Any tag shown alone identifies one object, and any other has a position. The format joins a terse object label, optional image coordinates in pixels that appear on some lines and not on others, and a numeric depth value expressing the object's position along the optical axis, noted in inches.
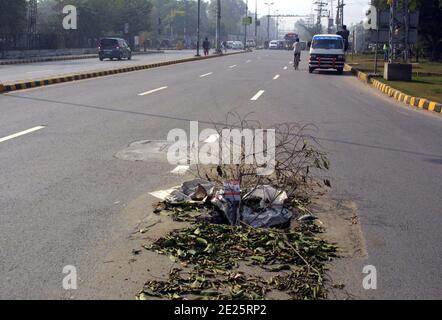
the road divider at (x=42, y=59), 1536.9
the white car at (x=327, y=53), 1237.7
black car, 1781.5
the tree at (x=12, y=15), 1831.9
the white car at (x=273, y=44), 4328.2
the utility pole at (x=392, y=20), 914.1
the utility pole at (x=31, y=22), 2037.8
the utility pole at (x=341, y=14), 2364.7
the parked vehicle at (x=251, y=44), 4734.3
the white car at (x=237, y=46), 4136.3
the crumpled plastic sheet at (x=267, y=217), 224.4
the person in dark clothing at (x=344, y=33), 1915.8
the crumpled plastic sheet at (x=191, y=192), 247.8
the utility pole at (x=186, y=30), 4345.0
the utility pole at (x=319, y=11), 4379.9
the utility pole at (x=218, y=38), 2465.6
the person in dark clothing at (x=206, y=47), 2331.2
